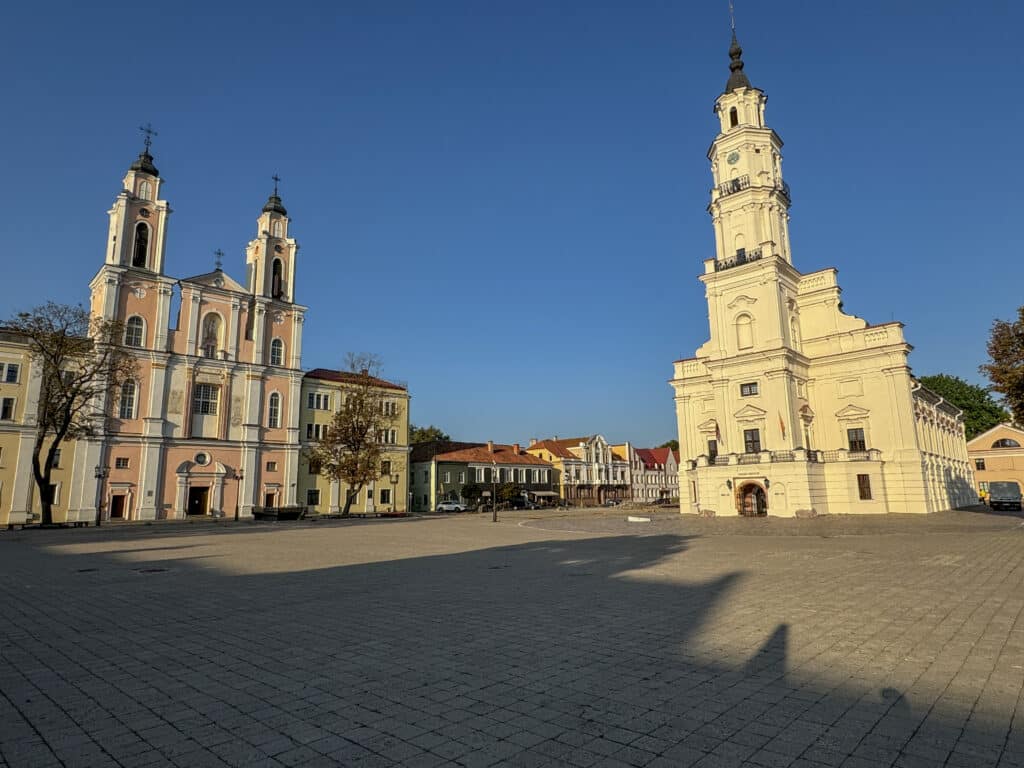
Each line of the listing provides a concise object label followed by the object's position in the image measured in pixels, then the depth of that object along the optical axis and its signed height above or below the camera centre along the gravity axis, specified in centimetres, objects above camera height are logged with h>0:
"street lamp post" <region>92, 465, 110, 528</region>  3987 +72
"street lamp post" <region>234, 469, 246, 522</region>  4809 -52
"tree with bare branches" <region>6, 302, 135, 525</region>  3161 +711
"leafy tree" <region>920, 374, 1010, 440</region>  7794 +966
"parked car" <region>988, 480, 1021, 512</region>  4368 -154
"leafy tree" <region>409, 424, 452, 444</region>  9088 +794
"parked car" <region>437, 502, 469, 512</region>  6706 -274
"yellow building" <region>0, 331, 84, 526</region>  3950 +282
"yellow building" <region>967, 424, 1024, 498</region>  6588 +235
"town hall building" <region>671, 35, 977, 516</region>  3981 +692
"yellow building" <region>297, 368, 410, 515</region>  5306 +364
